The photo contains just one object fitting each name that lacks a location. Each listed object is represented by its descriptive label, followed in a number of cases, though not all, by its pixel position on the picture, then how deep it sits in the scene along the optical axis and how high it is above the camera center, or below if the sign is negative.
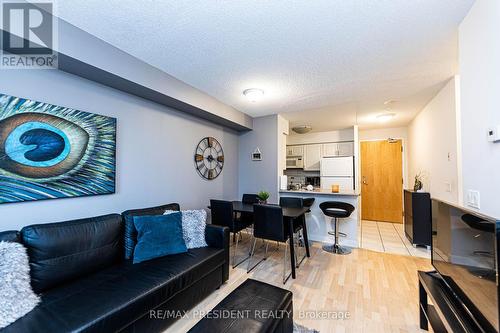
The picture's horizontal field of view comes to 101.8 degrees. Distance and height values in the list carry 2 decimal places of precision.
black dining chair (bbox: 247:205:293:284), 2.50 -0.69
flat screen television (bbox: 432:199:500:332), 0.93 -0.51
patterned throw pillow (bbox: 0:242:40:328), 1.16 -0.72
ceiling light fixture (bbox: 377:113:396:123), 4.11 +1.15
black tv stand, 1.05 -0.81
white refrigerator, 4.64 -0.03
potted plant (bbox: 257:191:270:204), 3.33 -0.42
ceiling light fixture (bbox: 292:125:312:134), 4.77 +1.00
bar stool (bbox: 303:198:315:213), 3.51 -0.54
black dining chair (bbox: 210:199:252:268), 2.90 -0.68
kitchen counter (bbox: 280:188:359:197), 3.43 -0.38
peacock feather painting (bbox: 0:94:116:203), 1.60 +0.16
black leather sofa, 1.22 -0.86
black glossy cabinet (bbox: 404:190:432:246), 3.30 -0.78
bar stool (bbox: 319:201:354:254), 3.19 -0.65
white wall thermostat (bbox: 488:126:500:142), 1.18 +0.23
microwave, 5.72 +0.22
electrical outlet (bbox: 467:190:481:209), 1.39 -0.19
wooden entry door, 5.16 -0.24
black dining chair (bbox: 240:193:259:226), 3.28 -0.60
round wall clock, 3.51 +0.22
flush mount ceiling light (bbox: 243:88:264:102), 2.86 +1.12
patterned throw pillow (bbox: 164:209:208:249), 2.24 -0.65
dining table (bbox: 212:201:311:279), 2.51 -0.58
